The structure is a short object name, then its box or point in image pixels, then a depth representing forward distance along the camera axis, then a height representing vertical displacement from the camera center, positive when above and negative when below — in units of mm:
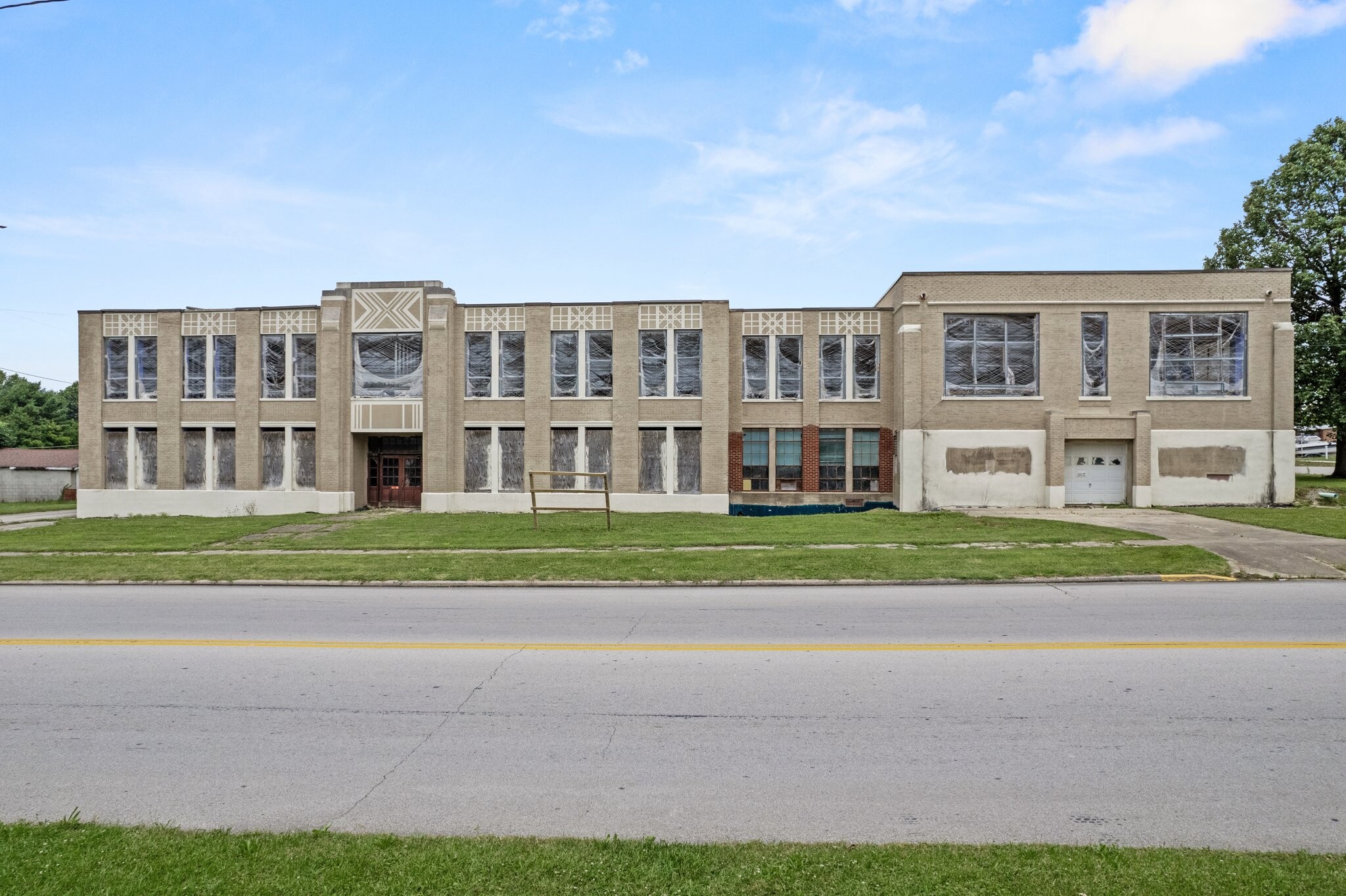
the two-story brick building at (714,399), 26875 +1791
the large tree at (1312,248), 31922 +8726
